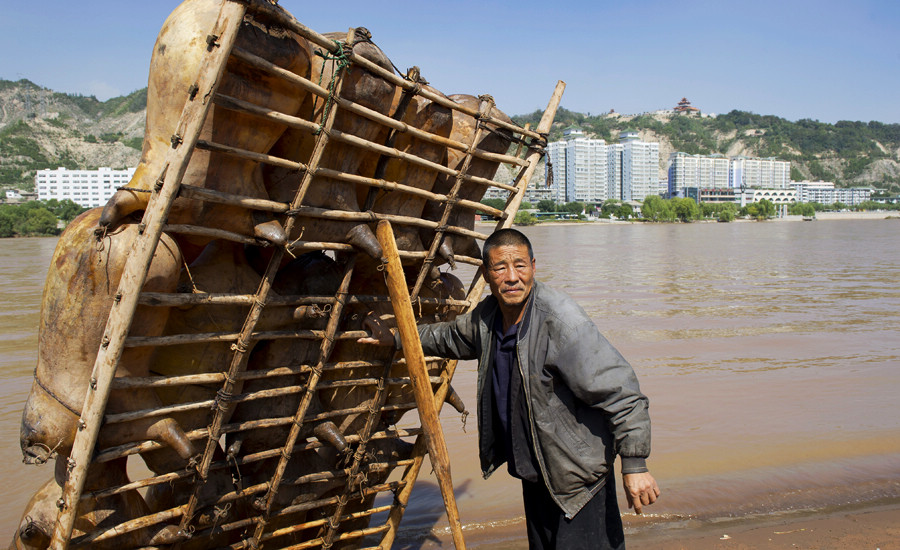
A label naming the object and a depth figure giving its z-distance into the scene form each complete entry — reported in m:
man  2.17
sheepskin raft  2.15
